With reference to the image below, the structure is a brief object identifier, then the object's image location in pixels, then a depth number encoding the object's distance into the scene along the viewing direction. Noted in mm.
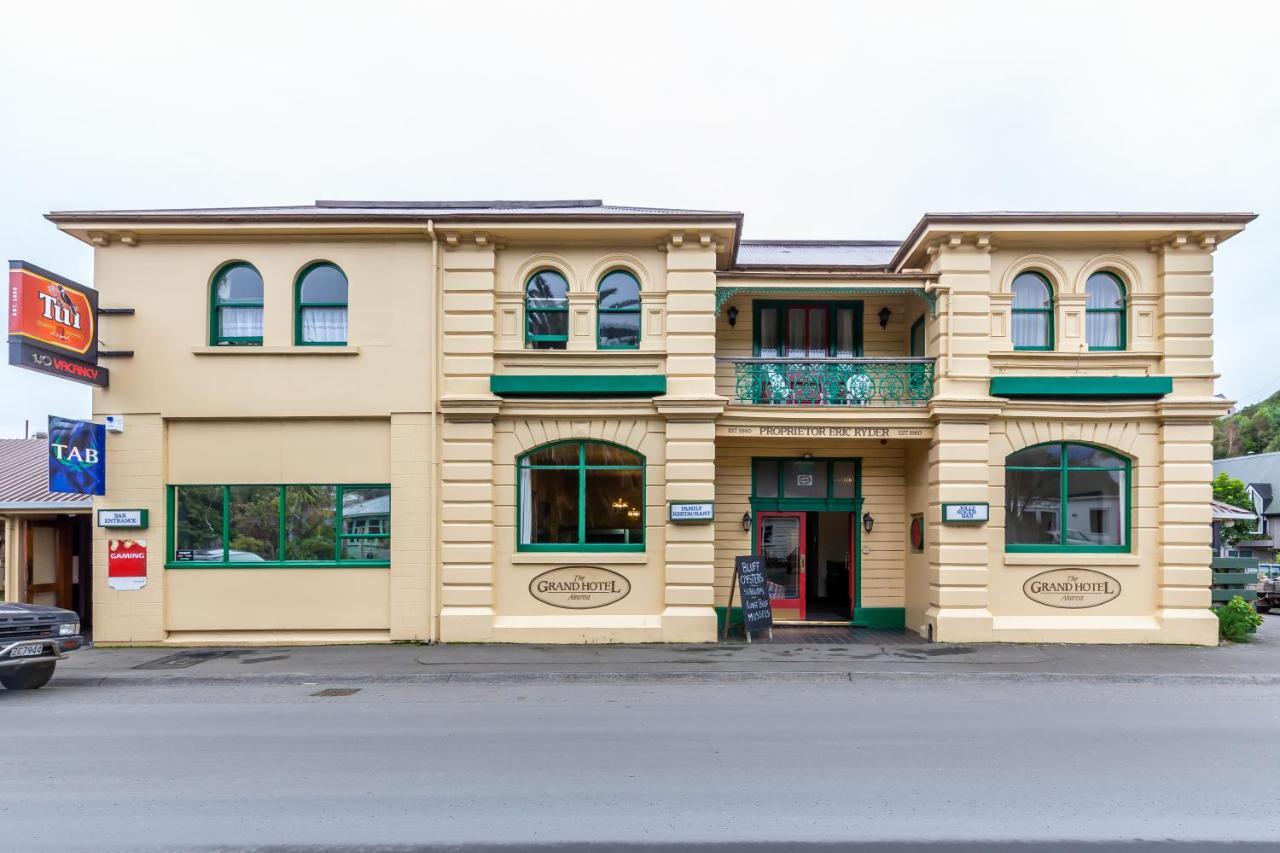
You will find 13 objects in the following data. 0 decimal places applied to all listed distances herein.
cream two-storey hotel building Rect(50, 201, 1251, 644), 12609
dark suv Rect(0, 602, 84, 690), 9484
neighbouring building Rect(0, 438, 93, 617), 13492
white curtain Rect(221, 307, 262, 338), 12906
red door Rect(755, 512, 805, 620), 14688
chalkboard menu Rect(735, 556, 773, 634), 12883
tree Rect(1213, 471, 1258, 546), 31906
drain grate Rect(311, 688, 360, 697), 9727
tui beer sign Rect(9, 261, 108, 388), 10898
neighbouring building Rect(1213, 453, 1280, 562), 32250
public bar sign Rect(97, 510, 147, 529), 12531
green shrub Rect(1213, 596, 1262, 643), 13047
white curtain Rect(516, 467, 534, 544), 12922
